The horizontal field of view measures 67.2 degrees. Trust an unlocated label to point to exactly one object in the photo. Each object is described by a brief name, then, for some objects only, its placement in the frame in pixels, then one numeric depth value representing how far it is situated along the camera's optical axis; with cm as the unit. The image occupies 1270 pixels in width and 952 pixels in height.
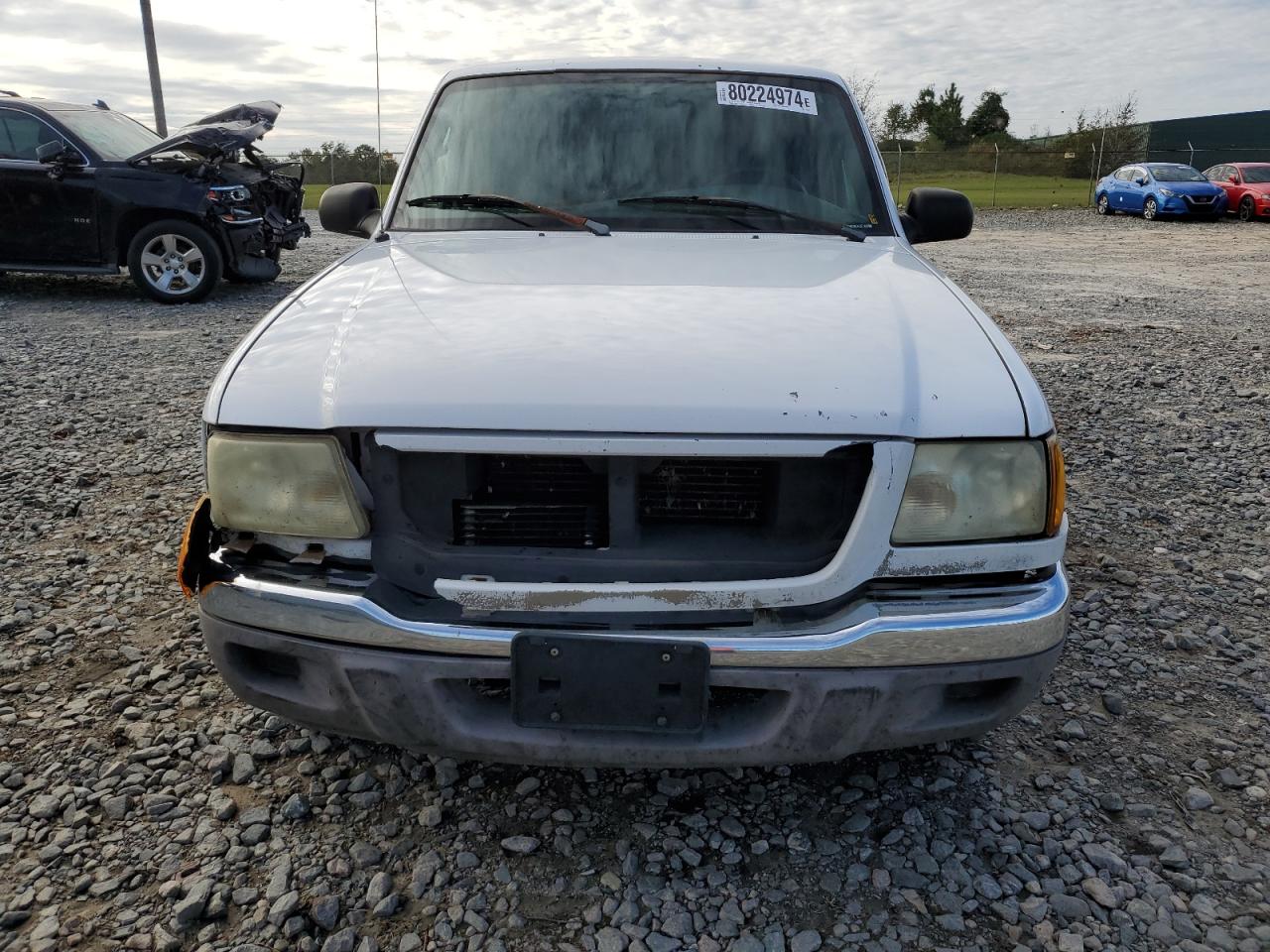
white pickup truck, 171
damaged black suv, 828
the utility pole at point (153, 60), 1535
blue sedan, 2114
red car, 2048
